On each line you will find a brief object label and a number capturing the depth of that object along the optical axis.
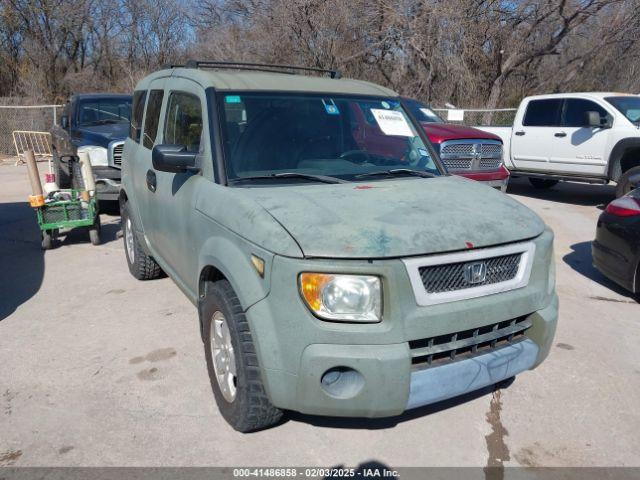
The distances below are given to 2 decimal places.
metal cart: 6.92
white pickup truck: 9.84
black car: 5.16
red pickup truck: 9.00
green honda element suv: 2.62
